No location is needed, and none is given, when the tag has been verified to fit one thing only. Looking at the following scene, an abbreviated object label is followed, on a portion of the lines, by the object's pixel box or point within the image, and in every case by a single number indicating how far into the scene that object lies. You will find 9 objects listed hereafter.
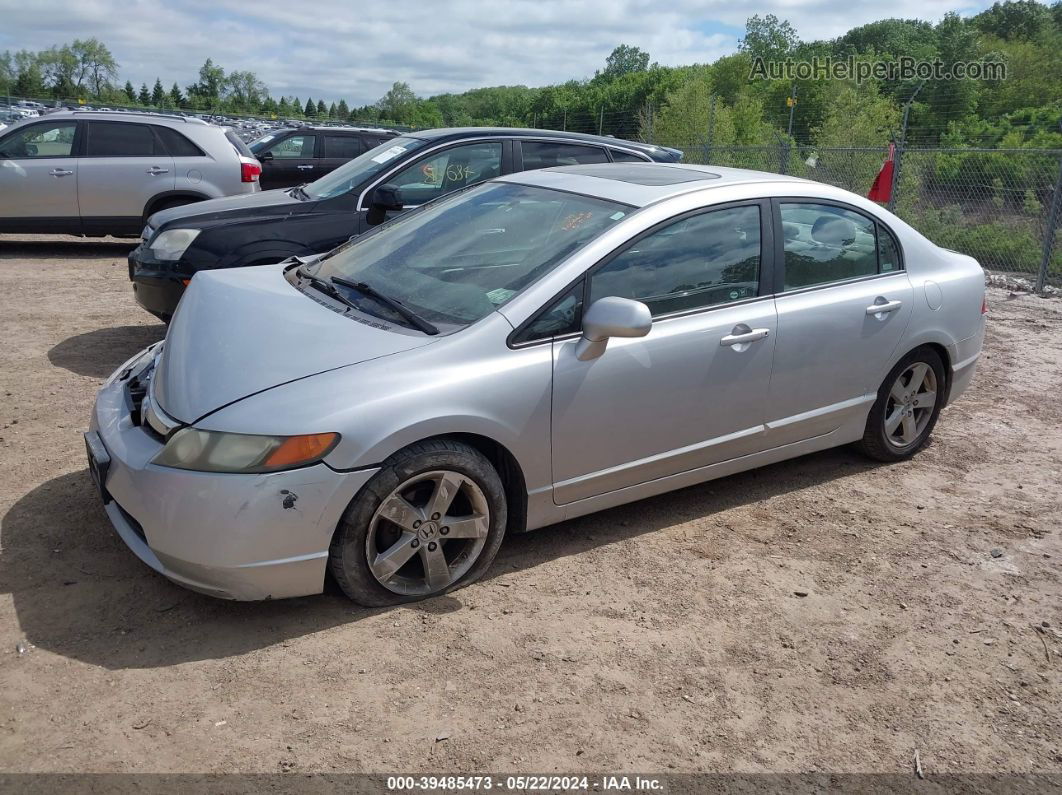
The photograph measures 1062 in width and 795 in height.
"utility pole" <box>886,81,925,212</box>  13.32
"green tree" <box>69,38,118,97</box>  94.16
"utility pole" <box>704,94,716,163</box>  17.80
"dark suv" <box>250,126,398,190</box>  14.98
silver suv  11.10
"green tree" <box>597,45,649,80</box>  122.88
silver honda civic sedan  3.23
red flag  13.20
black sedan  6.45
